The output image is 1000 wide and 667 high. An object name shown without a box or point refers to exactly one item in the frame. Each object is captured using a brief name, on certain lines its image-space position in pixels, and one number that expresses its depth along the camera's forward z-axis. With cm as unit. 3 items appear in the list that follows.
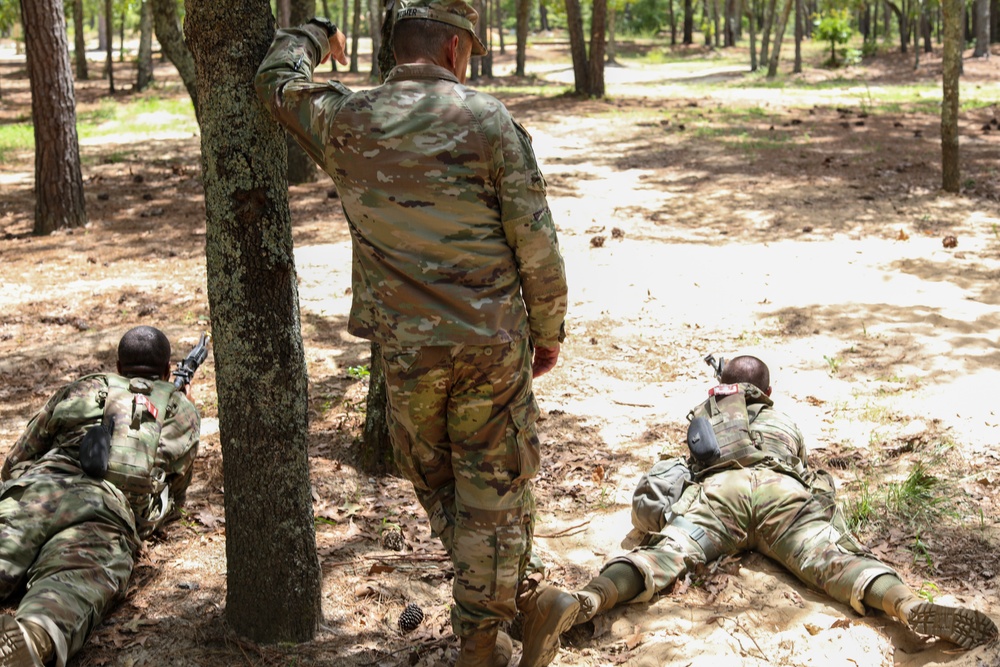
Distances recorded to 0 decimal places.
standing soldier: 294
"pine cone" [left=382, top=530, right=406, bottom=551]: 440
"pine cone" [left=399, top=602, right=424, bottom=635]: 374
